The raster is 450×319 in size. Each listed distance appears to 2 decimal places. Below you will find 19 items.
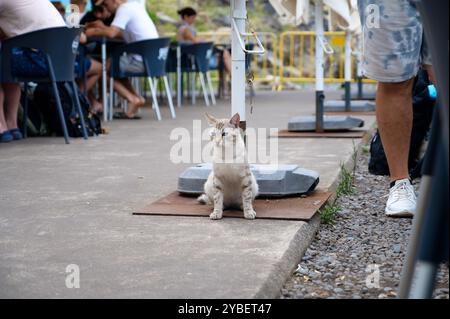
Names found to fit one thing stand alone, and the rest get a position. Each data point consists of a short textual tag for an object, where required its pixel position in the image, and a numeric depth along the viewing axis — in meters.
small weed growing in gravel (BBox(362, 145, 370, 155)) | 5.71
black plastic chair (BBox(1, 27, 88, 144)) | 5.77
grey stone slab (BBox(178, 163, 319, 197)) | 3.60
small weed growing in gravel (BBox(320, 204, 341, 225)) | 3.40
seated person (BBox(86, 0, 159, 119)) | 8.28
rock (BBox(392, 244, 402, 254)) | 2.93
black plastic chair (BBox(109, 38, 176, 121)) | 8.01
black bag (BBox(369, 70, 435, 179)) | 4.59
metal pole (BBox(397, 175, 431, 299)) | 1.71
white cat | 3.18
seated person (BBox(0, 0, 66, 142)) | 5.81
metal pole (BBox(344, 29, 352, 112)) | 8.01
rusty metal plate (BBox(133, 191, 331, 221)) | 3.24
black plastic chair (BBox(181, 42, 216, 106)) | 10.05
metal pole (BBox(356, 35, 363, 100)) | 10.02
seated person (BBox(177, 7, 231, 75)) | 11.19
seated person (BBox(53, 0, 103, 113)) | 8.00
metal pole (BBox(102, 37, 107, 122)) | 7.67
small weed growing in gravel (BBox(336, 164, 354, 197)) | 4.08
